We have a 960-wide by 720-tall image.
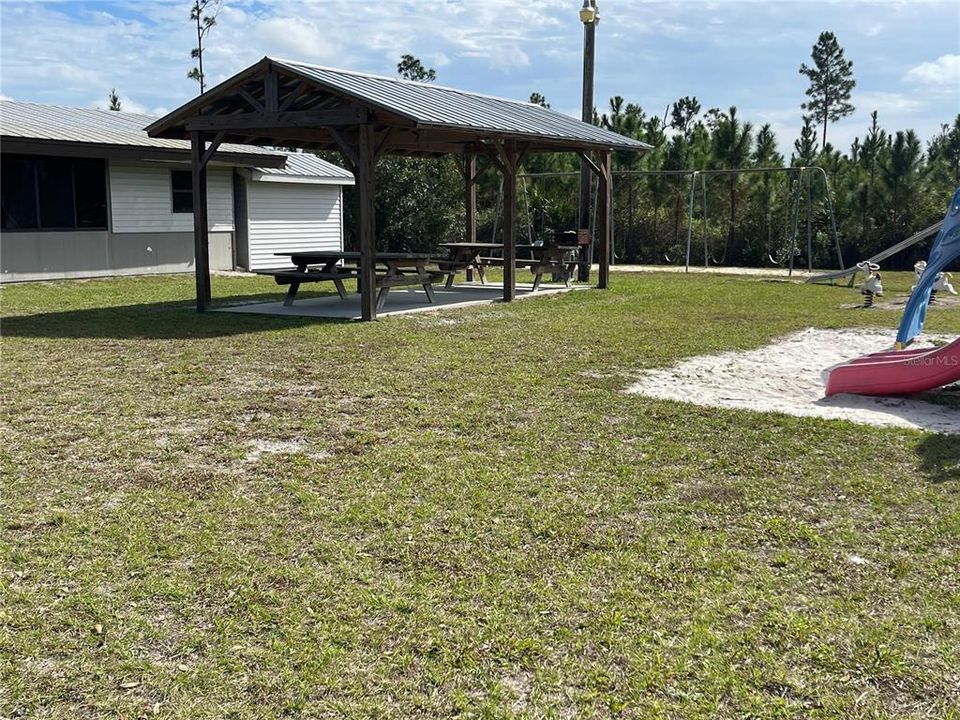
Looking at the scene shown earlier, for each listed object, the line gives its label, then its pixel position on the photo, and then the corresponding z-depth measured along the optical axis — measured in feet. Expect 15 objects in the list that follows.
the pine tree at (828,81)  133.90
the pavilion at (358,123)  33.65
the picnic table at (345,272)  37.52
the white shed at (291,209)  63.26
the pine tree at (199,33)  124.67
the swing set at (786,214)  58.36
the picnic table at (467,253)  48.36
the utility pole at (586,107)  53.42
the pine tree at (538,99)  119.65
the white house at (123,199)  50.90
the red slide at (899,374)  20.06
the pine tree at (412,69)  124.98
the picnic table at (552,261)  46.70
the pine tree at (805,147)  76.54
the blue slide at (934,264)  22.18
